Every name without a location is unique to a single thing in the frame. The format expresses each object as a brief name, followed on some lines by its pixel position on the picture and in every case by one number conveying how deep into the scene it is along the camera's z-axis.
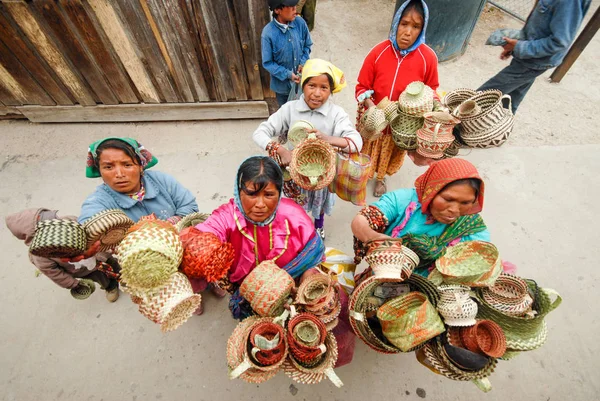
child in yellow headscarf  2.20
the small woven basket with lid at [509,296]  1.43
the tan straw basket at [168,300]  1.23
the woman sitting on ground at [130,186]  1.77
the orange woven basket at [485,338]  1.31
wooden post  4.30
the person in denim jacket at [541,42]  2.80
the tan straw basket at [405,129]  2.36
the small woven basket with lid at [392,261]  1.36
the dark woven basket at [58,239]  1.29
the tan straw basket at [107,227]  1.42
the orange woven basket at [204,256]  1.30
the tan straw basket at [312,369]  1.34
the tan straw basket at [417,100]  2.24
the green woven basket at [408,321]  1.30
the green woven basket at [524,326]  1.37
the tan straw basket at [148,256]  1.18
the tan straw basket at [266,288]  1.37
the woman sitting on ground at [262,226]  1.54
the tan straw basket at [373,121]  2.40
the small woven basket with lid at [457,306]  1.35
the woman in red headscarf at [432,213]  1.54
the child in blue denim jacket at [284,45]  2.92
